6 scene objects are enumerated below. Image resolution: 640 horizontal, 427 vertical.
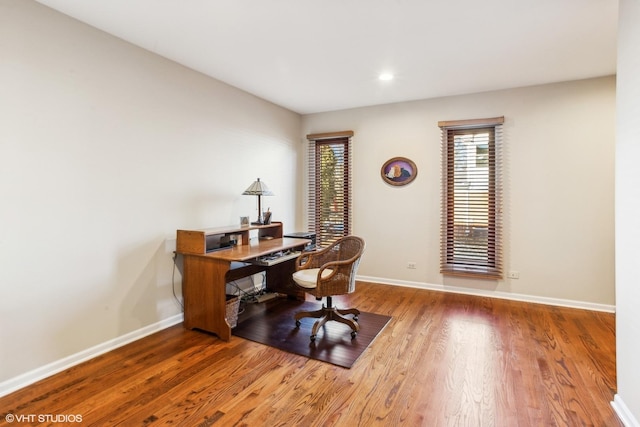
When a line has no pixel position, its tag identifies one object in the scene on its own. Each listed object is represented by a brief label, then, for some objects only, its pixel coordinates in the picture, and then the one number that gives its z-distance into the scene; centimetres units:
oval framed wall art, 458
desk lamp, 377
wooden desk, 291
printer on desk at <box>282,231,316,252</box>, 439
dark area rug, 267
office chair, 296
